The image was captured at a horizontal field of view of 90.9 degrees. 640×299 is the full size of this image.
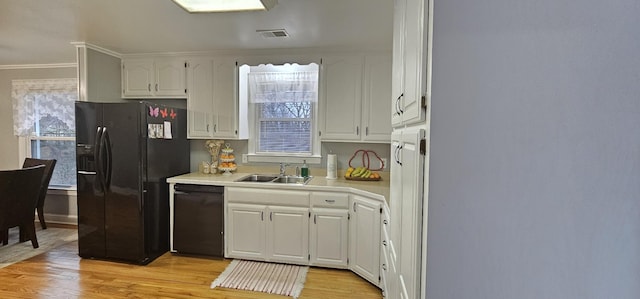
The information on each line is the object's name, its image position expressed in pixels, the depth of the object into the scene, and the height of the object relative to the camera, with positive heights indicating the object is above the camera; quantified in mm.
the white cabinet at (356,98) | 3232 +424
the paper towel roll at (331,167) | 3355 -308
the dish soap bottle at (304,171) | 3482 -368
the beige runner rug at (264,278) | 2664 -1268
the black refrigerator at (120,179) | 3021 -422
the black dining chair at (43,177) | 3854 -504
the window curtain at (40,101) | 4234 +465
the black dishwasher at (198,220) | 3189 -853
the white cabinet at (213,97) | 3520 +446
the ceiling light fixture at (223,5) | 1885 +806
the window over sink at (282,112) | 3568 +300
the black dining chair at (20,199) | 3152 -677
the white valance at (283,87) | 3541 +579
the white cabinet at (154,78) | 3596 +672
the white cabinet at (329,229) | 2945 -863
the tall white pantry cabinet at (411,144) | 894 -17
